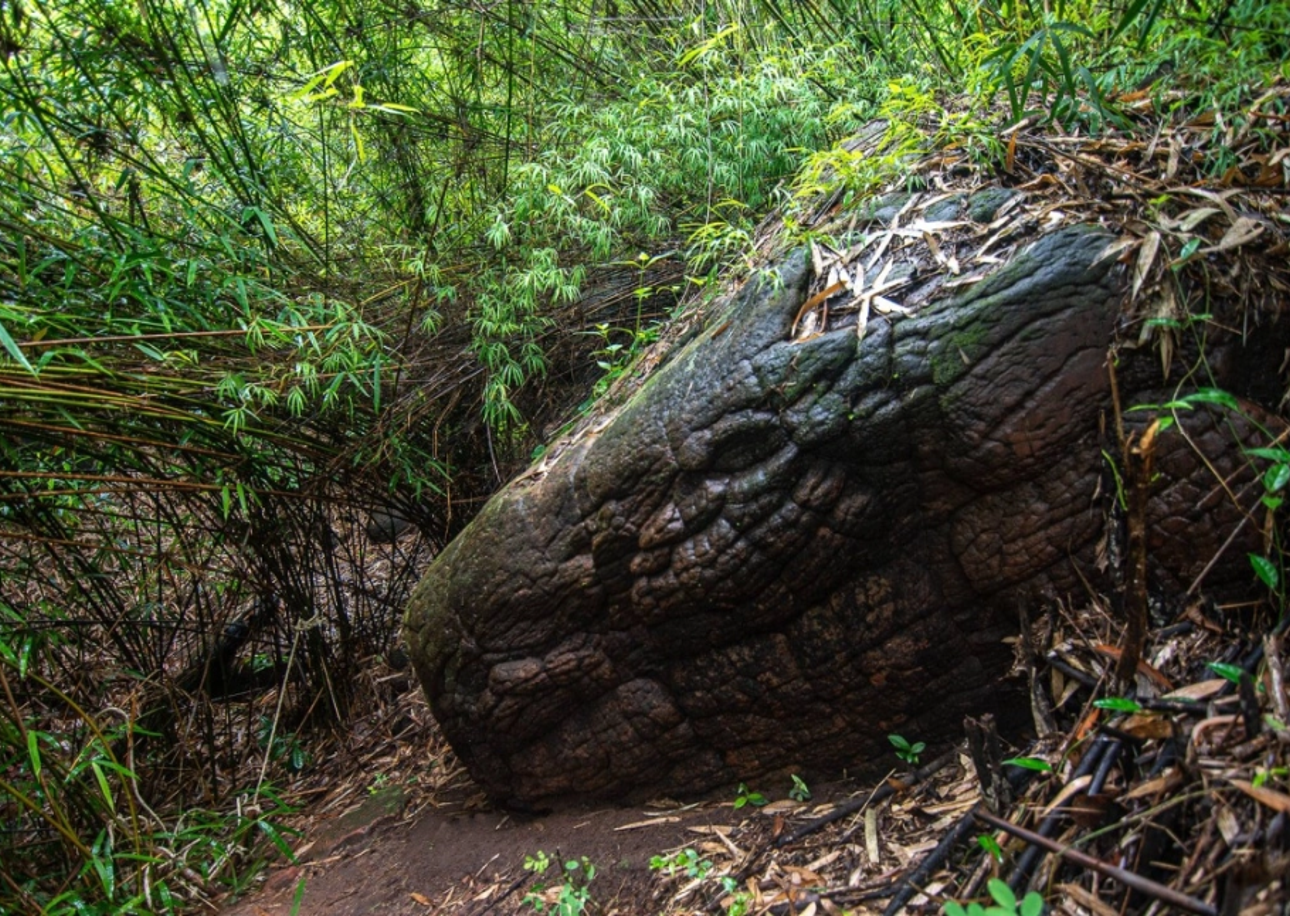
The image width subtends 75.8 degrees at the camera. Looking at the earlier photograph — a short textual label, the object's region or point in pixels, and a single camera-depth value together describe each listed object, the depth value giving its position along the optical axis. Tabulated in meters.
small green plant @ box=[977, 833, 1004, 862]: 1.48
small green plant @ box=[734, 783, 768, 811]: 2.29
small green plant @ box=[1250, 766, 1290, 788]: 1.20
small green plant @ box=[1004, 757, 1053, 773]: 1.54
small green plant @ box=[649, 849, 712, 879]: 2.10
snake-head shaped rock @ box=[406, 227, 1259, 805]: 1.81
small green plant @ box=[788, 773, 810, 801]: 2.21
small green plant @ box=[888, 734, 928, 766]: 2.09
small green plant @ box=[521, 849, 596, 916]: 2.11
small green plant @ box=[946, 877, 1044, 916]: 1.21
